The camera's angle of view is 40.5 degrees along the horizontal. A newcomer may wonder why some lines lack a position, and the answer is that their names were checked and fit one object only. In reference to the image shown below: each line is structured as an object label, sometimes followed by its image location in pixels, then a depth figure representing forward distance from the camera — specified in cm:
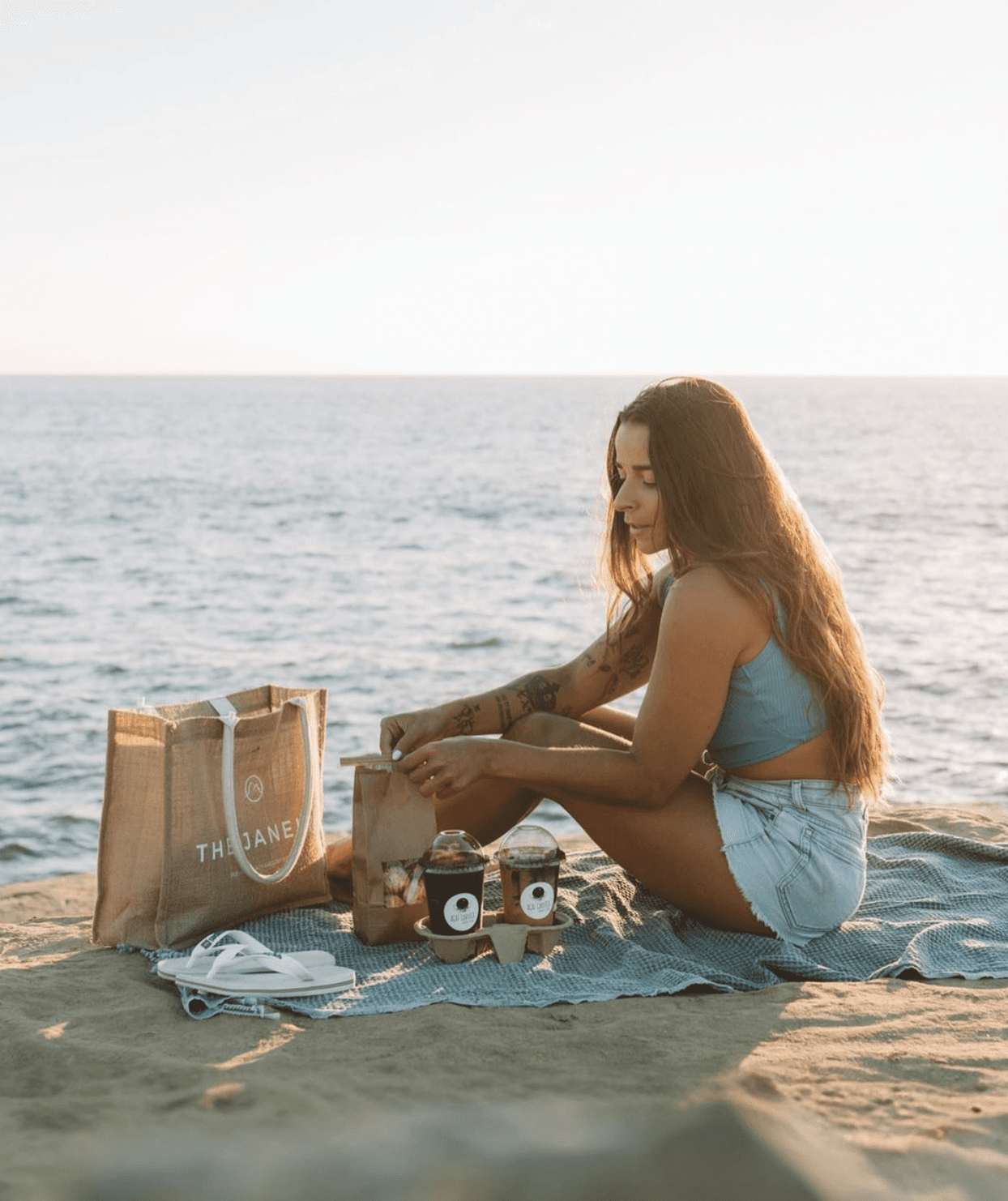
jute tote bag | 350
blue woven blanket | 315
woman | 333
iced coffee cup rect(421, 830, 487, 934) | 335
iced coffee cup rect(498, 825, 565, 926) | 338
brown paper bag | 351
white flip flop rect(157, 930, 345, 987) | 316
